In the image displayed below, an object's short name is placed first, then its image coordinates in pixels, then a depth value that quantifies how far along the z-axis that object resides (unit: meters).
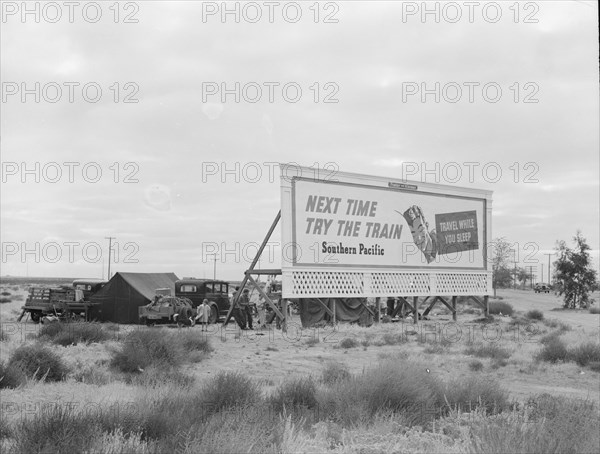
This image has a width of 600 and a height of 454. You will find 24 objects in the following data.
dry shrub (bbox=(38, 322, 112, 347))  17.34
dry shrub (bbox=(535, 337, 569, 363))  16.88
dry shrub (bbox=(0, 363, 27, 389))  11.19
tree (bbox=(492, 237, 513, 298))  82.50
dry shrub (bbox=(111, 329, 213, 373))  13.76
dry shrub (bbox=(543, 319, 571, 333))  26.95
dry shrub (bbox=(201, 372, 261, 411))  9.38
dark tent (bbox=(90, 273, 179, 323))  28.69
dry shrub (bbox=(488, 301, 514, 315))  39.13
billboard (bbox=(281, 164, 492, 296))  23.98
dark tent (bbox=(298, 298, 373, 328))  25.91
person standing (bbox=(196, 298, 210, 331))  26.09
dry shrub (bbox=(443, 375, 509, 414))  10.01
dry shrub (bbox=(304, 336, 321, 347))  20.09
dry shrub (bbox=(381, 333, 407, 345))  20.52
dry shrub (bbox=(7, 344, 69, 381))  12.30
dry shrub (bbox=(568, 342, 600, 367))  16.47
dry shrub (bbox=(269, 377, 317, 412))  9.68
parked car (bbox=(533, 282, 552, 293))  98.75
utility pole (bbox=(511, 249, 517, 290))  115.84
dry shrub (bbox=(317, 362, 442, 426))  9.03
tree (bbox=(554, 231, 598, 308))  46.16
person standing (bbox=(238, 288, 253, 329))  25.23
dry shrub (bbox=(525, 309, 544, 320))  33.81
